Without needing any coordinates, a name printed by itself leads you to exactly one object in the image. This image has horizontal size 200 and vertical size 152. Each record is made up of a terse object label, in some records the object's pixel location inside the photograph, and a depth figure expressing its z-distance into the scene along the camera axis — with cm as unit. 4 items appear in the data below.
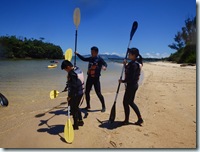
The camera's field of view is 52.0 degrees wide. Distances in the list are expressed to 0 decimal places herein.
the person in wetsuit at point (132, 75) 321
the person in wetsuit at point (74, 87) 307
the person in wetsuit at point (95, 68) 415
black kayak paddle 356
